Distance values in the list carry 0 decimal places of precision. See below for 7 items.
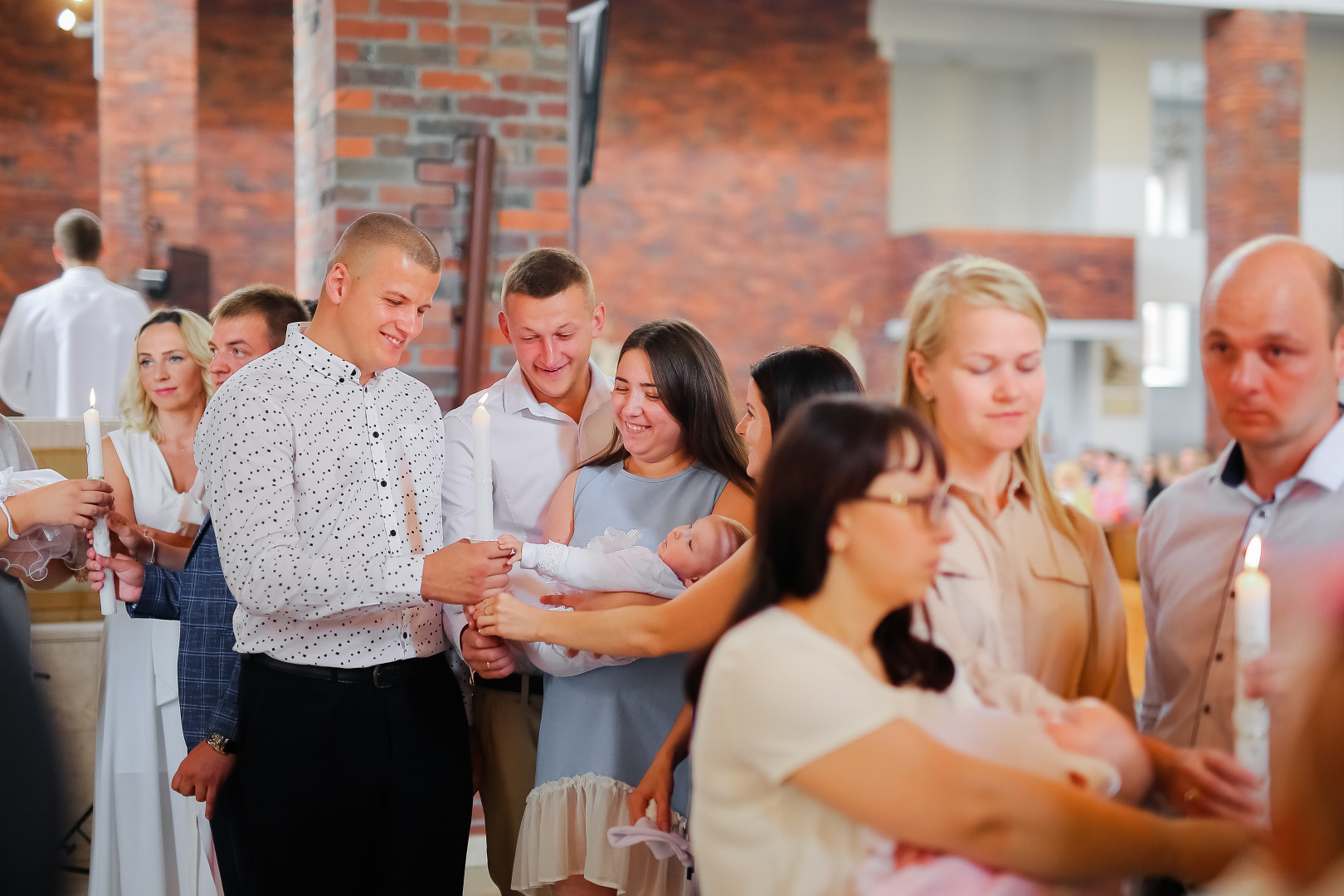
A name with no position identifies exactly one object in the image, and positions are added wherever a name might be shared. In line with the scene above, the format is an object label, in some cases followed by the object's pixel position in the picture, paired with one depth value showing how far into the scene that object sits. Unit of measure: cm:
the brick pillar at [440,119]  343
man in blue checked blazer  217
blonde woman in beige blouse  134
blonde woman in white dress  279
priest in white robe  545
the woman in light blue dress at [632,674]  202
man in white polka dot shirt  195
